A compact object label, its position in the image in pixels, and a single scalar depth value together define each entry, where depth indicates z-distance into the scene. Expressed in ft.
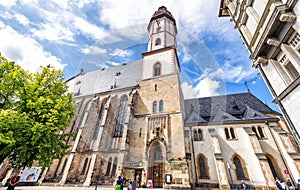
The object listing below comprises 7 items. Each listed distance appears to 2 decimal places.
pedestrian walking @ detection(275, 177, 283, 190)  37.97
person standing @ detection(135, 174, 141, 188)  40.39
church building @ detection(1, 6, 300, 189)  43.06
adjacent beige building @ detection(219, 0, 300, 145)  15.51
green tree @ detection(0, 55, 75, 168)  23.34
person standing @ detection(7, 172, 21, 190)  21.52
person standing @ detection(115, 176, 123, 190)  23.10
